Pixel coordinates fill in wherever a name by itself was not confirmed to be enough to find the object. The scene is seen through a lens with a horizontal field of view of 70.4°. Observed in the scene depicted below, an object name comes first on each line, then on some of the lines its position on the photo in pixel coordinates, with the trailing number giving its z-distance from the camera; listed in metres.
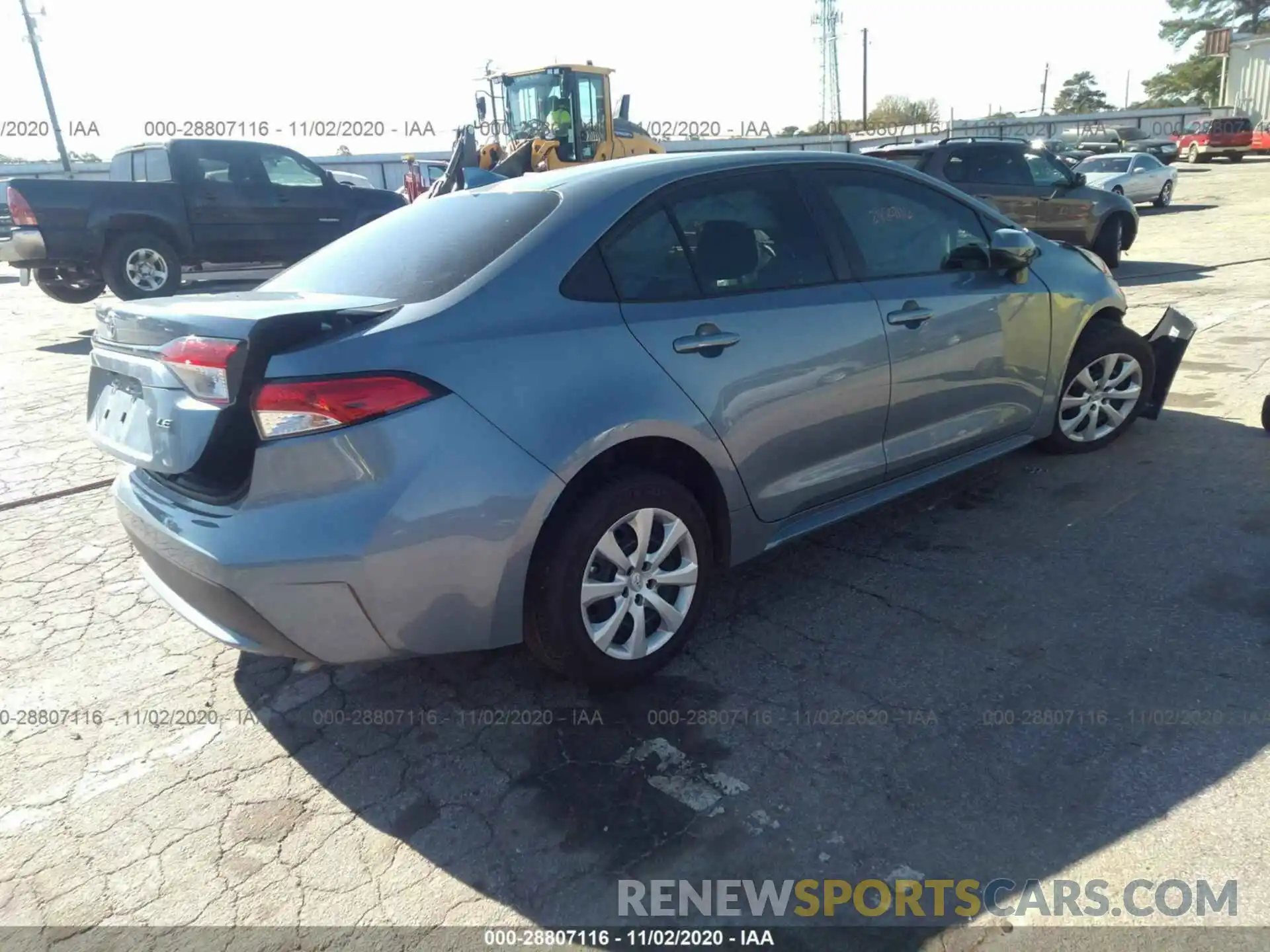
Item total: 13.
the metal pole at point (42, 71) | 29.97
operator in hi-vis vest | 16.27
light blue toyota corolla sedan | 2.38
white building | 41.25
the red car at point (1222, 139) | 35.88
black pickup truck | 9.88
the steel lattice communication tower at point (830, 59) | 62.06
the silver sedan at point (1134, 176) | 19.67
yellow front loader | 16.25
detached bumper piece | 4.98
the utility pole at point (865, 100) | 62.72
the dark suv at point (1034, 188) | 11.40
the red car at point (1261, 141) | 38.12
